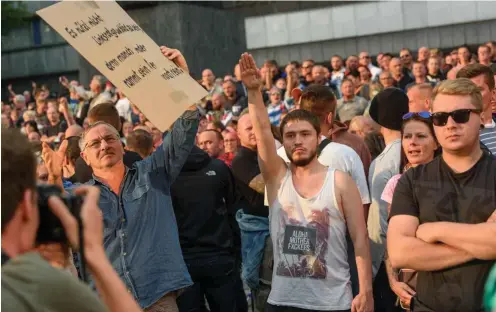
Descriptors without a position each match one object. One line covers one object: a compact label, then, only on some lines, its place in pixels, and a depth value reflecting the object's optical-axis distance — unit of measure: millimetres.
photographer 2826
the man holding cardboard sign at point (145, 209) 6297
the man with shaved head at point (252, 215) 7117
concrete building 21469
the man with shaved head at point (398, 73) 14047
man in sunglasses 4883
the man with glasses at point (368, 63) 16266
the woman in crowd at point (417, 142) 6566
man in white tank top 6285
